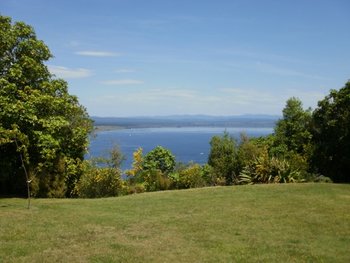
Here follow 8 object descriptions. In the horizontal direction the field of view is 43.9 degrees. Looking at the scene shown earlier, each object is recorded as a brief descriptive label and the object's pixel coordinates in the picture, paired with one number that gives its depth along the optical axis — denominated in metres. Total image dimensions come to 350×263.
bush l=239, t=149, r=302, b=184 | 23.28
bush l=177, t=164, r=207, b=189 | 25.61
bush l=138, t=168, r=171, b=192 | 25.44
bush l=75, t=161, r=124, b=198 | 21.72
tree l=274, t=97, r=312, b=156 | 31.92
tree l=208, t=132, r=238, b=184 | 29.28
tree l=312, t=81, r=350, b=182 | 25.80
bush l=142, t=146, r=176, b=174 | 34.38
